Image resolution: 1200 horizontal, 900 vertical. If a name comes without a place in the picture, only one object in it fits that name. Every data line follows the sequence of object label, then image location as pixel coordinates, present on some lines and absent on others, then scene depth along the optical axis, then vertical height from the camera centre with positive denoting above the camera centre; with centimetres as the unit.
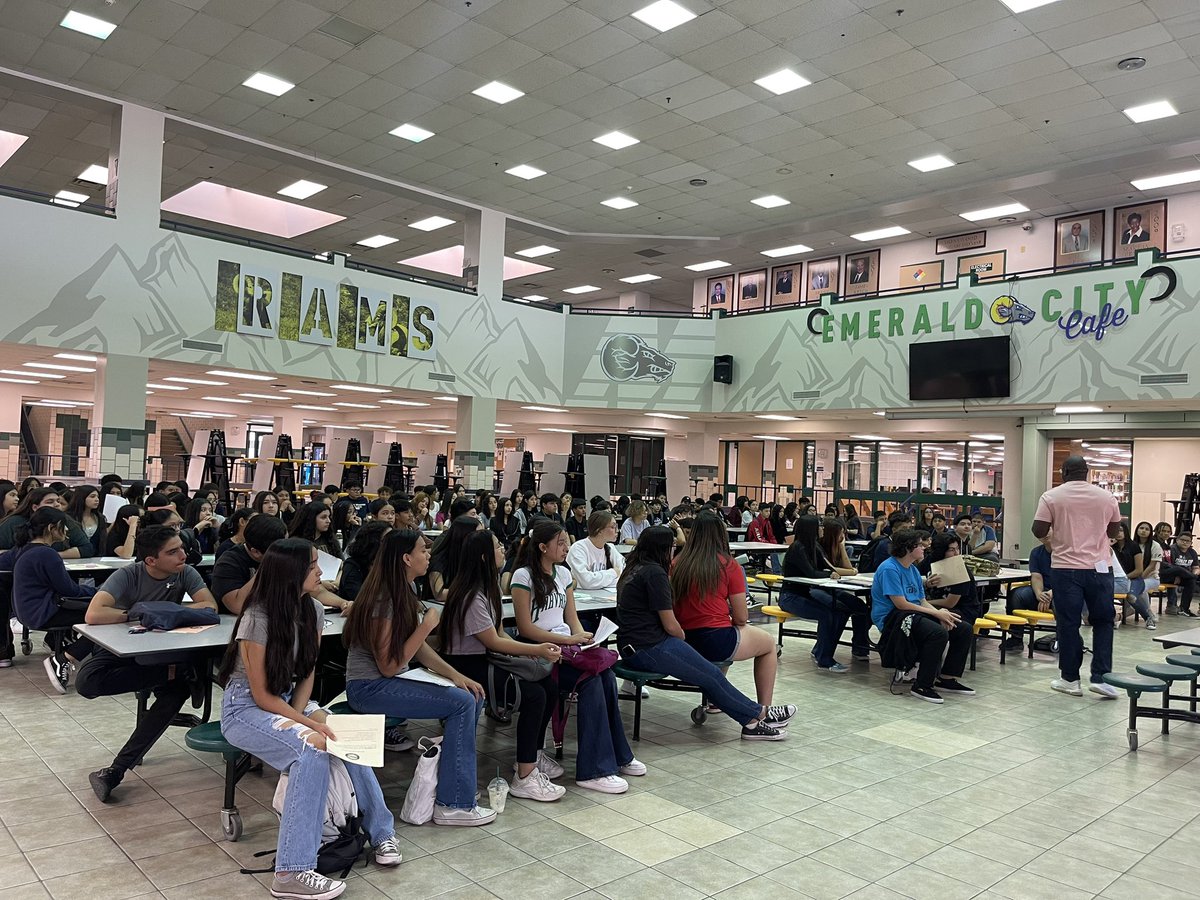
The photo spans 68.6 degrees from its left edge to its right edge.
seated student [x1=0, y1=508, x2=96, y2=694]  545 -88
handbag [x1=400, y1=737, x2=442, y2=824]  387 -147
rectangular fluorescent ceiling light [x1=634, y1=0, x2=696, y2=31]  998 +520
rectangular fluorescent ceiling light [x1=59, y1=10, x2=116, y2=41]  1076 +518
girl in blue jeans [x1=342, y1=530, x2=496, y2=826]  386 -97
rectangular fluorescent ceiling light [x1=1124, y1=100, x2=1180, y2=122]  1213 +523
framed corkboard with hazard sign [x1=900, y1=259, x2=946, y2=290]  1889 +438
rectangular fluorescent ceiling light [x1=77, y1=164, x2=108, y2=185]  1644 +512
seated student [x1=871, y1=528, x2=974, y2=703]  664 -115
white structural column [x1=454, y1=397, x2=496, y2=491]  1803 +35
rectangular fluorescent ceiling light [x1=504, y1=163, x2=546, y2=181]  1556 +515
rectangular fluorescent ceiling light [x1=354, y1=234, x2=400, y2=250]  2025 +497
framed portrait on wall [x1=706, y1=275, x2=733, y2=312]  2272 +457
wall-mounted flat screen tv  1582 +199
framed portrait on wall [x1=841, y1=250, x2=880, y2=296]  2000 +460
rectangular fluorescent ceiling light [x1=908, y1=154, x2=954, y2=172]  1445 +522
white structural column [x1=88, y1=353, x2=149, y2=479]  1307 +37
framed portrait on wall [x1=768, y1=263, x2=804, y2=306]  2127 +455
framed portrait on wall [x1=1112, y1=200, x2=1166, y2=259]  1595 +471
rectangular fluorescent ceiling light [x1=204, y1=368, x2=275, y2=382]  1532 +134
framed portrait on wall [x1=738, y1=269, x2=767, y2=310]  2197 +452
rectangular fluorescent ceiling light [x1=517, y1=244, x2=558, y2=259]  2056 +495
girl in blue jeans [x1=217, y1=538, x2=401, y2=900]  320 -100
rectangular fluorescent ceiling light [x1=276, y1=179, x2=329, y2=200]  1677 +507
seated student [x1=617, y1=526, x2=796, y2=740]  510 -95
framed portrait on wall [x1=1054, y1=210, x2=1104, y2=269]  1662 +466
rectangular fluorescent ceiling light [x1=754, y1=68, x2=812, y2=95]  1158 +520
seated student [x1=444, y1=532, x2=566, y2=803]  429 -93
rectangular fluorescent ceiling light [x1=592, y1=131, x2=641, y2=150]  1388 +517
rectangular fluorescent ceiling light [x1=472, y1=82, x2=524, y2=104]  1234 +521
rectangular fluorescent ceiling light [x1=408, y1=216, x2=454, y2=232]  1861 +502
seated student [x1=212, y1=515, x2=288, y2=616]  448 -62
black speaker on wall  1942 +216
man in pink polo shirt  663 -61
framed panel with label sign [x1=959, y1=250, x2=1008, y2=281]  1795 +444
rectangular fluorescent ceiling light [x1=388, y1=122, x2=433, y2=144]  1396 +519
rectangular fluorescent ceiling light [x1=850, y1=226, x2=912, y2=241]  1855 +515
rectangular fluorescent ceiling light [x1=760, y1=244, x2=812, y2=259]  2003 +507
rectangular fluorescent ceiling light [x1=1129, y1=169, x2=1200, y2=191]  1482 +523
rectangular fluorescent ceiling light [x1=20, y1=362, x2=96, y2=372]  1573 +135
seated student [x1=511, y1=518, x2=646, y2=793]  447 -96
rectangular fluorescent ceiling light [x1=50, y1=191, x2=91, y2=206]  1797 +509
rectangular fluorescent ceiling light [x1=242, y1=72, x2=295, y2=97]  1232 +520
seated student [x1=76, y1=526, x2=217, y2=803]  393 -98
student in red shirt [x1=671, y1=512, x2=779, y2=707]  546 -81
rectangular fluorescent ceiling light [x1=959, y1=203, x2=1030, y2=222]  1678 +519
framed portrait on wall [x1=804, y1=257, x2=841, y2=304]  2070 +461
